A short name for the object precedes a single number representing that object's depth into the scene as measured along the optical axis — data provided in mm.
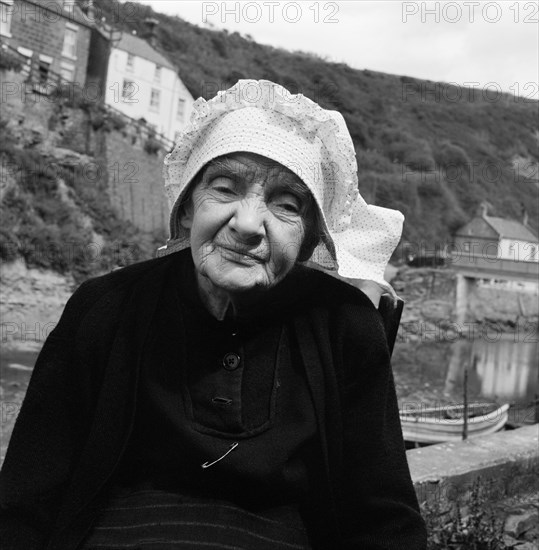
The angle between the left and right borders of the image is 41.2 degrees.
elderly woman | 1739
